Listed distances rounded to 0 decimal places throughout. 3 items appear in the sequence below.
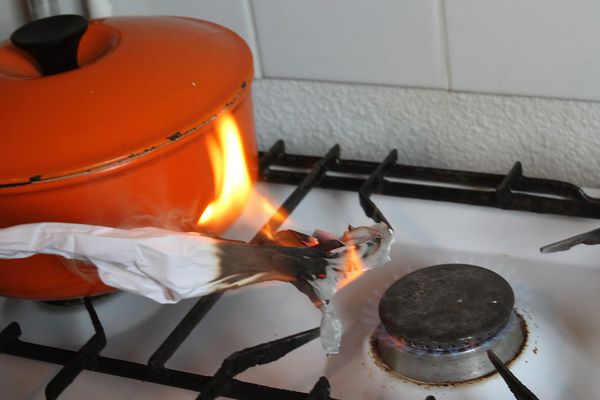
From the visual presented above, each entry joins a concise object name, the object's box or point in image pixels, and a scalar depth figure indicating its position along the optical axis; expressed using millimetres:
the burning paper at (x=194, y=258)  852
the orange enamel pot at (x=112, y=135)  878
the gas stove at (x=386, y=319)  907
